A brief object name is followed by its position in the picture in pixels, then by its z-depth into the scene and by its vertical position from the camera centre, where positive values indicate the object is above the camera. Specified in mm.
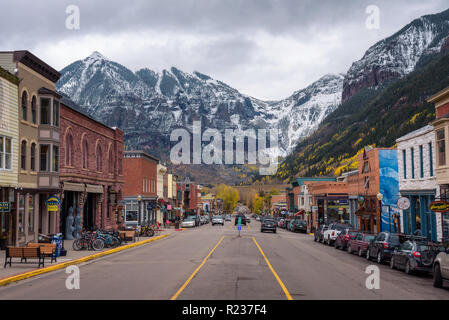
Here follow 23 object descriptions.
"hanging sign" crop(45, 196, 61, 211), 25469 -425
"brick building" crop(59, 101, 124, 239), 38281 +1902
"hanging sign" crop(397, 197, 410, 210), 28125 -574
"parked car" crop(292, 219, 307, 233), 64562 -4235
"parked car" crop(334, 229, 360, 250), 32531 -2994
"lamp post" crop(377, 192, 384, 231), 43216 -2251
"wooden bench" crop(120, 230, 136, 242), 36688 -3096
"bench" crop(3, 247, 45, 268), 20022 -2324
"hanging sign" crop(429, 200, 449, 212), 23812 -648
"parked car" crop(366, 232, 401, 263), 23625 -2524
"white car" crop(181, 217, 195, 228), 75188 -4421
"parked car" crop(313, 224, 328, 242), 41619 -3391
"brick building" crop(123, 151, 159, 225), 64375 +1087
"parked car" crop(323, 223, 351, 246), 38153 -3009
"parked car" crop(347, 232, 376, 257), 27911 -2888
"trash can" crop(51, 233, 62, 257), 24806 -2337
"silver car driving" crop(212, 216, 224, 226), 86875 -4613
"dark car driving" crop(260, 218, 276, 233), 57281 -3619
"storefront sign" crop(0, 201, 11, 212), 23058 -509
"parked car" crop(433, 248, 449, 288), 15461 -2418
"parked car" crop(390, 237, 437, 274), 18938 -2459
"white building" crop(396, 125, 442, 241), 32938 +908
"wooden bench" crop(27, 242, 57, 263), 21266 -2323
